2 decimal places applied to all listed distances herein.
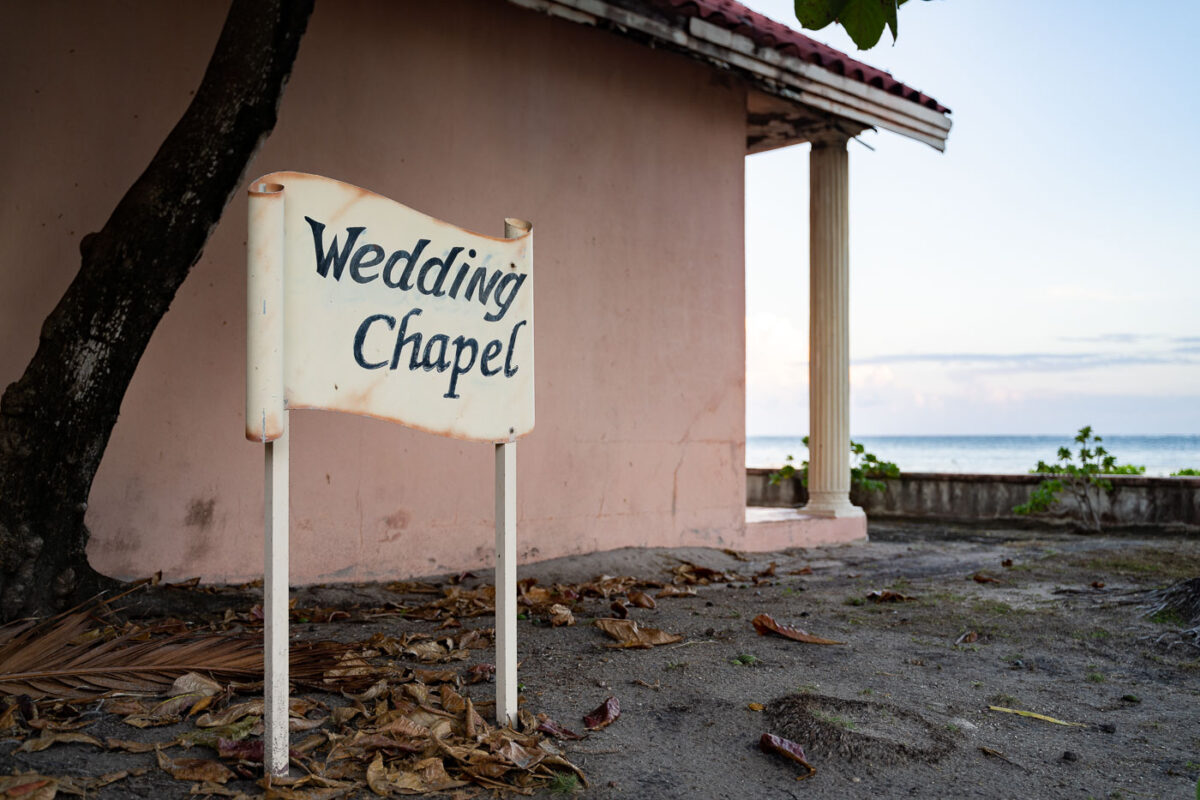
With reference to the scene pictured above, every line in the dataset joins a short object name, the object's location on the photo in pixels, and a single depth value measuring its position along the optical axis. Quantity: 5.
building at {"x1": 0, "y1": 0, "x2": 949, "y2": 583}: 4.17
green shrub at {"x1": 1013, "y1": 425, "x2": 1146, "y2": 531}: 8.91
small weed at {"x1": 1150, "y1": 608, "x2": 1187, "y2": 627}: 4.37
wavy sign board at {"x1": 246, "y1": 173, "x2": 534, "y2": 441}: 2.18
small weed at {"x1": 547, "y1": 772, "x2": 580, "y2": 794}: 2.27
